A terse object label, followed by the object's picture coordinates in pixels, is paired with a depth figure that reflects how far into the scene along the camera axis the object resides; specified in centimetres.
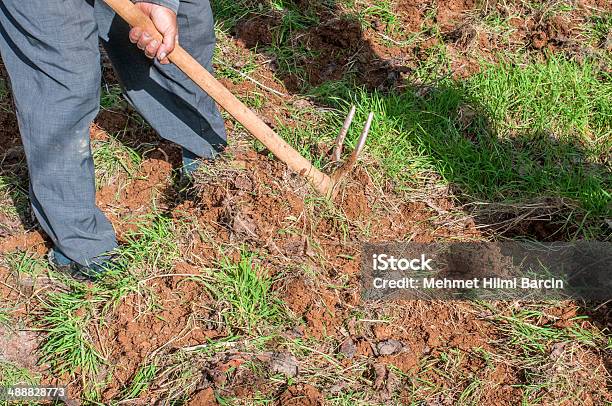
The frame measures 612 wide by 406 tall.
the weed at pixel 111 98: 423
